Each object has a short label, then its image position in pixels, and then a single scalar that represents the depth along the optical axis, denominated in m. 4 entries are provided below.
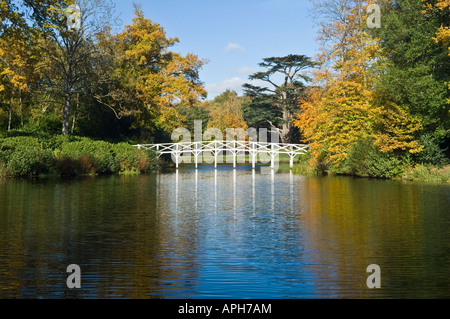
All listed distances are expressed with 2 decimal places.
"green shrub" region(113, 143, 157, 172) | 36.75
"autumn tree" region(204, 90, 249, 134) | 65.06
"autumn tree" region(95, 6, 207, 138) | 44.78
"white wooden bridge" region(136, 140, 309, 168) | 45.59
